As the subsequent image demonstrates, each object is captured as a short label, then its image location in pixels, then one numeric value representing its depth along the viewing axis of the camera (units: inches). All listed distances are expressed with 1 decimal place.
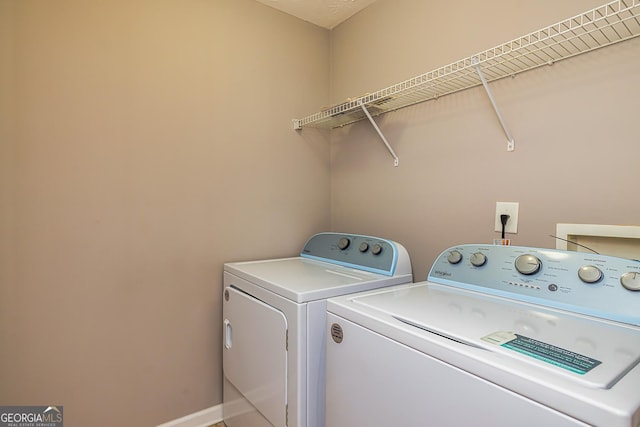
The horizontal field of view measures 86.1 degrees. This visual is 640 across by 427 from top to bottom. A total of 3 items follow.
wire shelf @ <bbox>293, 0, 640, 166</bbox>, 41.7
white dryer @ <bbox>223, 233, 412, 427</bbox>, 46.8
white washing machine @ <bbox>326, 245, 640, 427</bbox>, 23.8
